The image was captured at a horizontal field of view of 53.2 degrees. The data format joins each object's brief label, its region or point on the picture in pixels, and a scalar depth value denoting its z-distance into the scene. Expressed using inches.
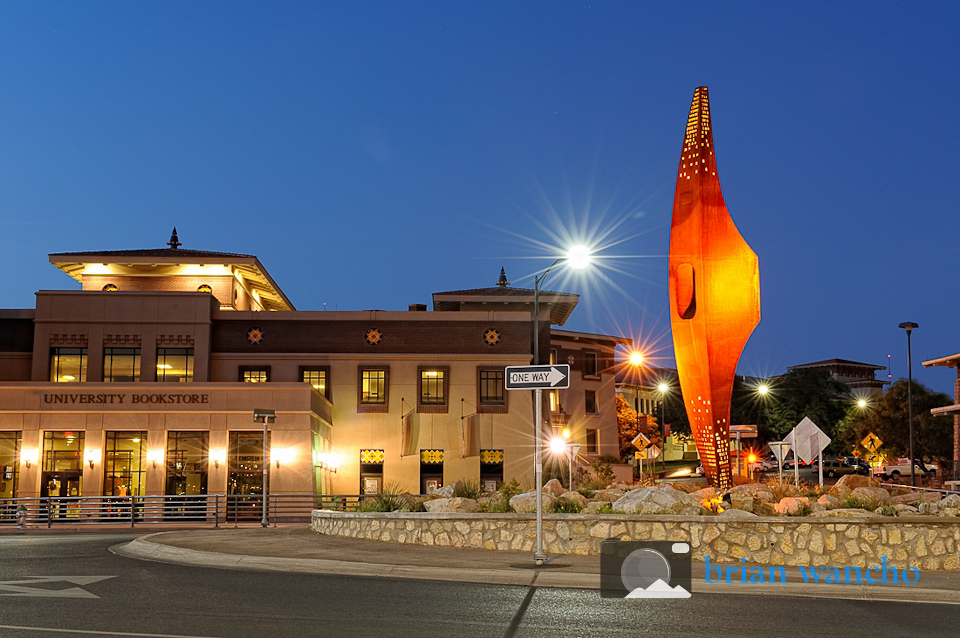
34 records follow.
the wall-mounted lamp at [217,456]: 1718.8
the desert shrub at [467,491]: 925.1
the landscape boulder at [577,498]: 739.0
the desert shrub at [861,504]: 696.6
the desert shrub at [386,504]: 845.2
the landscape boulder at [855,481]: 978.2
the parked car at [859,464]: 2993.8
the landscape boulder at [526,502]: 741.3
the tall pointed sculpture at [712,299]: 1055.6
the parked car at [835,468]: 2901.1
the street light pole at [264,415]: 1244.5
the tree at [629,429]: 3604.8
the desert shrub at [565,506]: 719.1
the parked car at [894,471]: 2652.6
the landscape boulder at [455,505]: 771.4
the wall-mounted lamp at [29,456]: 1689.2
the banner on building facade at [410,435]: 1985.7
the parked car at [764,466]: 2613.7
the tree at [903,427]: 2773.1
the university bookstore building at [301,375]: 1737.2
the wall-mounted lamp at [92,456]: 1699.1
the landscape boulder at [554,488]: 959.6
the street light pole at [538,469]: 585.8
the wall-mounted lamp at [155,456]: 1707.7
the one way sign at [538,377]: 586.6
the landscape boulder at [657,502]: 681.0
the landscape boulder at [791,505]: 664.4
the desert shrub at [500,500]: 765.9
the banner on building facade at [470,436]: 1994.3
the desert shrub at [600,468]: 1099.3
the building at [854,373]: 5772.6
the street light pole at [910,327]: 1869.5
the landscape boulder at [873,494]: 732.2
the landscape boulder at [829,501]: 736.5
